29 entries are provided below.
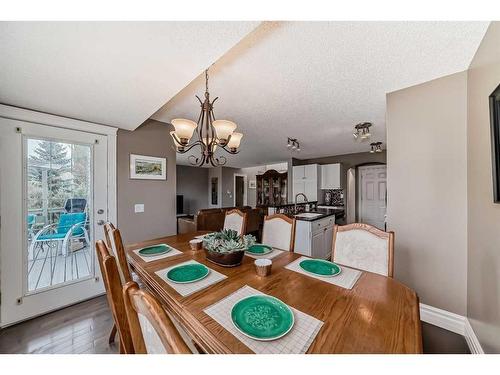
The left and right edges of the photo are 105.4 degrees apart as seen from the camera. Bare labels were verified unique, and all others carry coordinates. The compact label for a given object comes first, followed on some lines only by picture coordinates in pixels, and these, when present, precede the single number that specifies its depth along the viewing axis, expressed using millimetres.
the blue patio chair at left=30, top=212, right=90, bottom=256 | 1979
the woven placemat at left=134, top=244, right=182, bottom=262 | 1431
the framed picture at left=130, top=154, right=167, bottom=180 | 2543
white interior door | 4668
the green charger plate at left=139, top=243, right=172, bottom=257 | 1515
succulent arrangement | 1259
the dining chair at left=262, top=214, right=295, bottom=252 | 1798
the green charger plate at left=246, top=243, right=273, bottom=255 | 1558
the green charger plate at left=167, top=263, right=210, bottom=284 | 1075
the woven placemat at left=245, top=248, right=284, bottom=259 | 1472
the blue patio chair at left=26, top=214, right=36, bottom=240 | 1884
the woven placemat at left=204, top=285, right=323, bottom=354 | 613
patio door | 1772
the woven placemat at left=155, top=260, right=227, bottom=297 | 975
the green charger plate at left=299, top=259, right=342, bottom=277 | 1156
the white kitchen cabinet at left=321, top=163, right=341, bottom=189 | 4926
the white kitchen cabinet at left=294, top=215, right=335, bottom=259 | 2794
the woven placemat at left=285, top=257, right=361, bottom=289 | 1046
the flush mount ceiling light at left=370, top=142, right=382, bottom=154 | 3436
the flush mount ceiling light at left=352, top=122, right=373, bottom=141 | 2664
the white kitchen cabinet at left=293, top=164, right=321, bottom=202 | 5031
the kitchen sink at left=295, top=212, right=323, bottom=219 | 3003
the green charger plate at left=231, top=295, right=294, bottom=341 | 666
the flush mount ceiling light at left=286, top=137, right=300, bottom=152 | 3389
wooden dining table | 632
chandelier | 1574
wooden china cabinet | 6430
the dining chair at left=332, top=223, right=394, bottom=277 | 1278
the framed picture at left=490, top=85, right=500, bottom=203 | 1006
